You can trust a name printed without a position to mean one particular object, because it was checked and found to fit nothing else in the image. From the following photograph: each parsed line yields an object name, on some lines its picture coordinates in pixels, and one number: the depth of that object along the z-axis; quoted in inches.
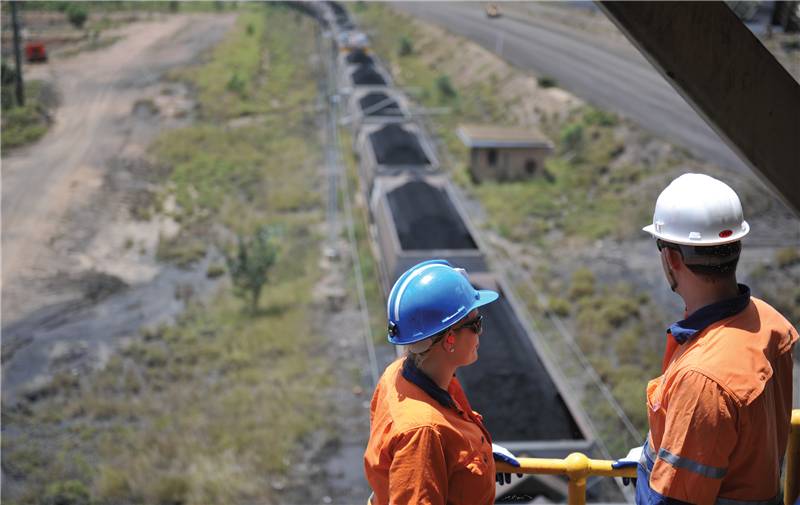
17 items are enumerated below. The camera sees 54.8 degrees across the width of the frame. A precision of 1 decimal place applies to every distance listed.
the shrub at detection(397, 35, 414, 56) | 2137.1
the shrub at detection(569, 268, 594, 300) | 701.3
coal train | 344.5
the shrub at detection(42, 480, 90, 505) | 446.8
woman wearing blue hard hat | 96.2
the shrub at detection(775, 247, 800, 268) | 727.7
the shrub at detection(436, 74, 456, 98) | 1593.3
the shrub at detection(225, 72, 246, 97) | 1697.8
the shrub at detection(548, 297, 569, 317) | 669.9
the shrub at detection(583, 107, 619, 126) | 1177.6
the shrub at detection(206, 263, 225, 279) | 816.3
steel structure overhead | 70.2
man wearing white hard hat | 91.2
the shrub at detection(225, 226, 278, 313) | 700.7
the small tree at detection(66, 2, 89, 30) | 1734.7
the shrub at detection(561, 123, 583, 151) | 1141.7
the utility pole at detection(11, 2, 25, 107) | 1314.0
